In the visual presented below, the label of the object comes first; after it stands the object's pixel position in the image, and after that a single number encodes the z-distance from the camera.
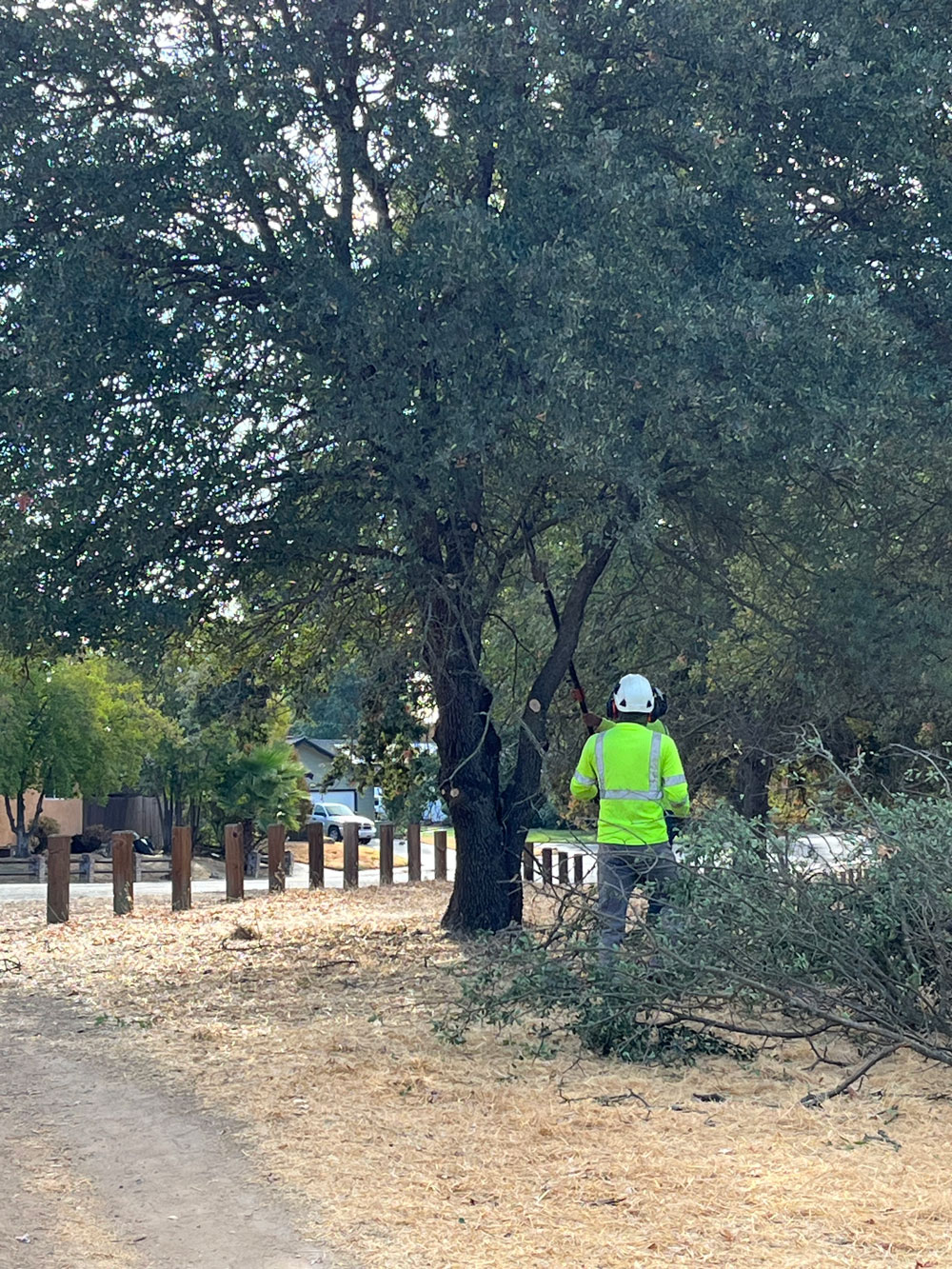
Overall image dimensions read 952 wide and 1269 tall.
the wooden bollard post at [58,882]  14.79
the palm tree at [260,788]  34.91
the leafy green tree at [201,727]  14.95
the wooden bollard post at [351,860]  20.67
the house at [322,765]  63.44
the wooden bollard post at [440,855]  23.02
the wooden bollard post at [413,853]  22.44
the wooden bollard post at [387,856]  20.97
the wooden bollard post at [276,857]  18.95
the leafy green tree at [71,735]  30.41
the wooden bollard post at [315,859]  19.81
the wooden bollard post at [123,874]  15.77
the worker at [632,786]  7.52
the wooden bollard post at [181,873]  16.30
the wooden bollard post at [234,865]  17.75
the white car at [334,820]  50.59
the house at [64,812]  39.00
